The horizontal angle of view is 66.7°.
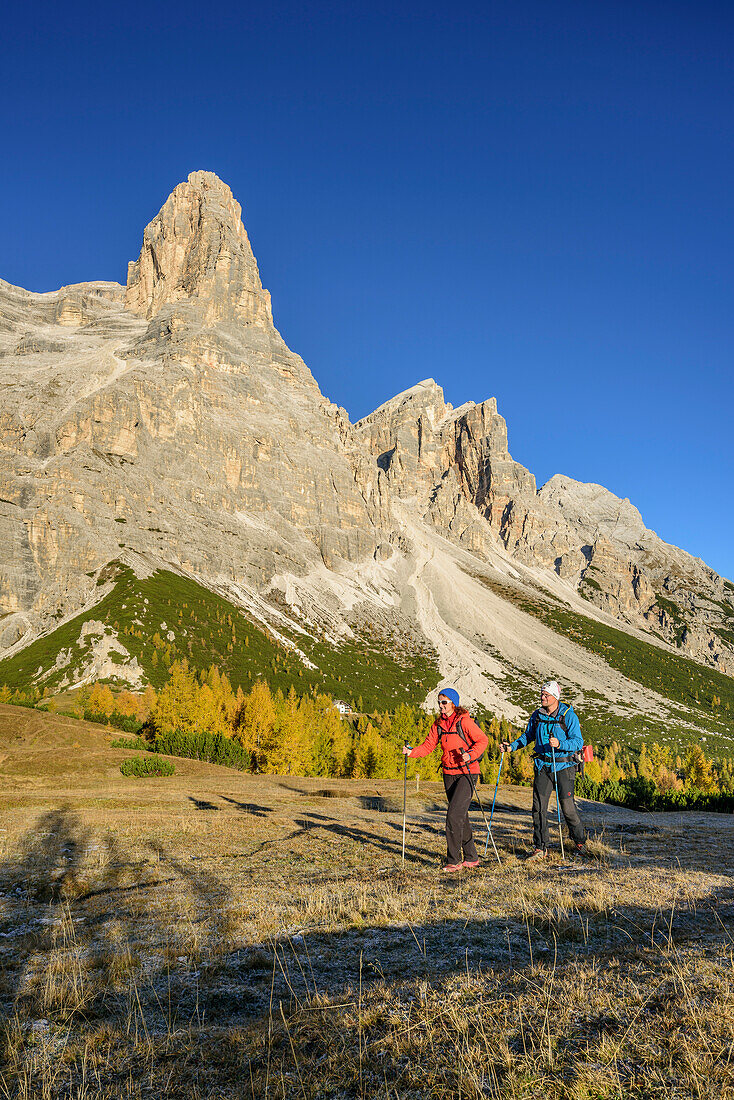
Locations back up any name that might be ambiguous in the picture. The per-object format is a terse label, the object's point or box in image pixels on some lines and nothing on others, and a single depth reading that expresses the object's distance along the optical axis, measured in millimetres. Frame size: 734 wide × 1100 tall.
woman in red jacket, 9711
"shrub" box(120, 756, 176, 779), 25516
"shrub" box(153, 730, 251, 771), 36875
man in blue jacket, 10766
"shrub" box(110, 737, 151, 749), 34094
